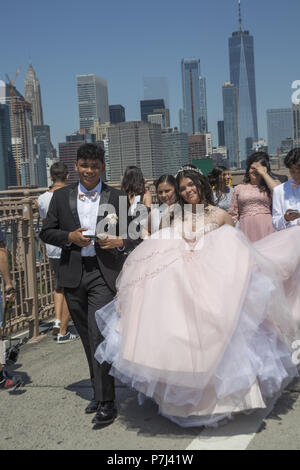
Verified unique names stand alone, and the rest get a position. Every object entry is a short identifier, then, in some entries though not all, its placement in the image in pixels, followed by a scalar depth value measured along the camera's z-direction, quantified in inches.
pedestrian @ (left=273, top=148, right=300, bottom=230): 242.8
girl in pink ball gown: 155.0
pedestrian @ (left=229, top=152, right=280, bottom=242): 278.8
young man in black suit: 179.5
